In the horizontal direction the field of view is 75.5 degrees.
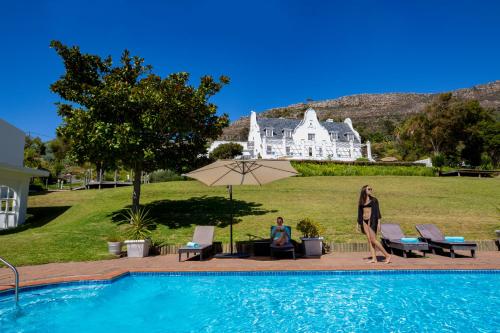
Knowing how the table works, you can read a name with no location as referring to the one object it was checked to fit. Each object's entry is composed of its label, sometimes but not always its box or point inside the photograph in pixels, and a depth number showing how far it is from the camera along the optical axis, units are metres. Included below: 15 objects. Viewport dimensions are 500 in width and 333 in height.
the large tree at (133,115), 13.43
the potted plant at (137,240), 11.07
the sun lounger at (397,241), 10.26
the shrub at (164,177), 32.73
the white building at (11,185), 17.60
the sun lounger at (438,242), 10.23
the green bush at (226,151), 68.38
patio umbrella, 10.59
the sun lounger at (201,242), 10.23
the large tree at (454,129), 59.59
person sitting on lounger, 10.52
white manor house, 58.53
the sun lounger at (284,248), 10.35
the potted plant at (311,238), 10.88
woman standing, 9.32
